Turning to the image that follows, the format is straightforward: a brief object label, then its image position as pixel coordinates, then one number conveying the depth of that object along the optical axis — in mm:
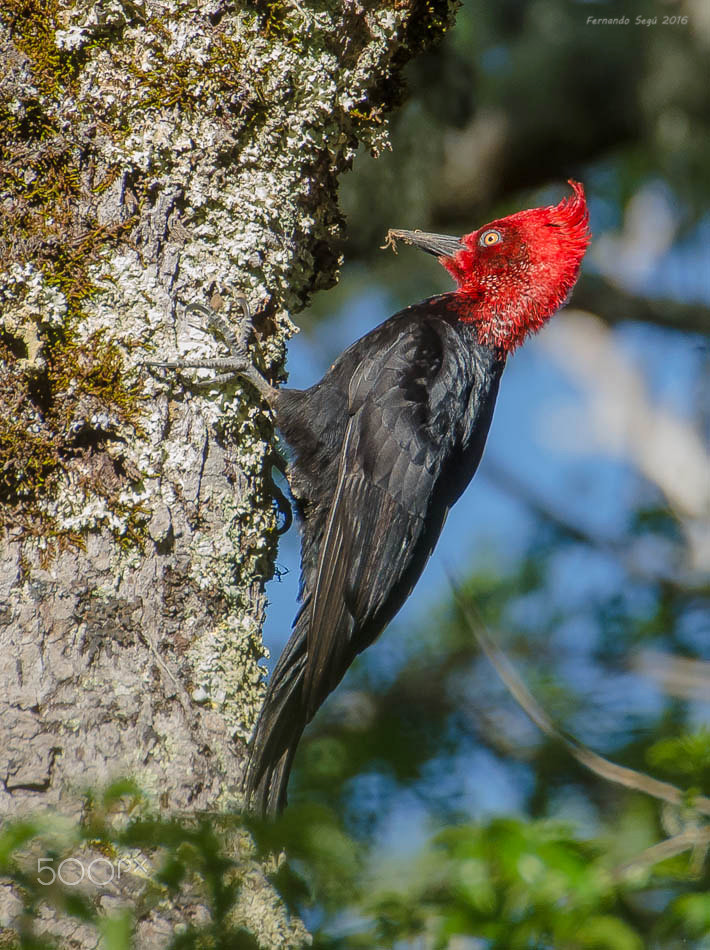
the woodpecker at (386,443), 5781
